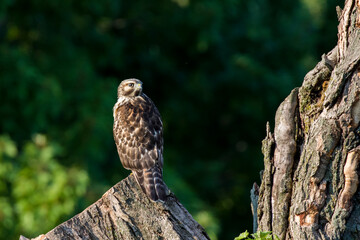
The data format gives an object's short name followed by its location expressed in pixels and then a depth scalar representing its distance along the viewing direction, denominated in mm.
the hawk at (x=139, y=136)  11750
